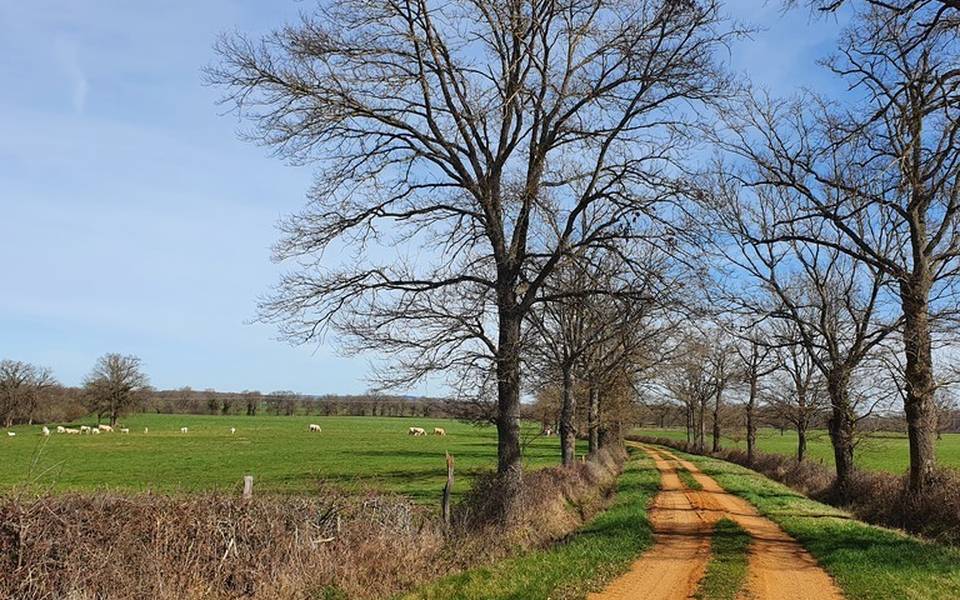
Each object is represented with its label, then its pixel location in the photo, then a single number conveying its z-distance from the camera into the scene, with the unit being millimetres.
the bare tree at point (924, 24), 9648
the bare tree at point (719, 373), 49438
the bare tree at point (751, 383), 42344
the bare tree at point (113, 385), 104750
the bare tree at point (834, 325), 24828
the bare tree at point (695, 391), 53194
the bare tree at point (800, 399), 30453
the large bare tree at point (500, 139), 13711
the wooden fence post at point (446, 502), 14547
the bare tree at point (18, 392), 99500
